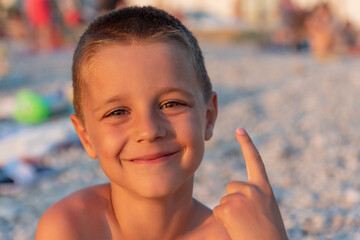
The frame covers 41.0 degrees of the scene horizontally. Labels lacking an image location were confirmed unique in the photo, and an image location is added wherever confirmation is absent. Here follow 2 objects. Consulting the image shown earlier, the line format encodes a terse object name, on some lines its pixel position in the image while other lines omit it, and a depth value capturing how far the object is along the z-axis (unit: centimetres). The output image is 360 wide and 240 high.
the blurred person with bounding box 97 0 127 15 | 686
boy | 151
